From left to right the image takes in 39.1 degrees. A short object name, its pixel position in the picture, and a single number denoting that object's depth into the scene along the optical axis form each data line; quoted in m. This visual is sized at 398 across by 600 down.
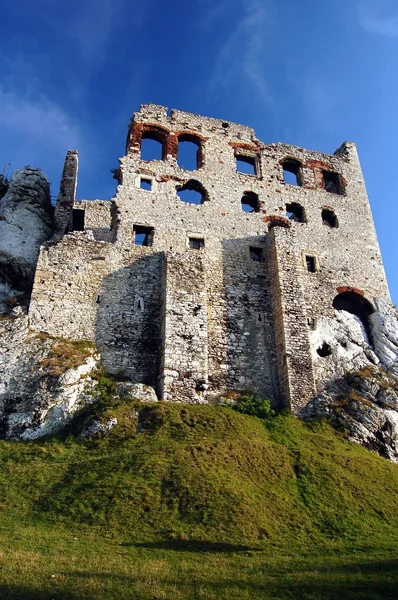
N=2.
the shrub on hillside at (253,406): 22.66
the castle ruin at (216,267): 23.97
